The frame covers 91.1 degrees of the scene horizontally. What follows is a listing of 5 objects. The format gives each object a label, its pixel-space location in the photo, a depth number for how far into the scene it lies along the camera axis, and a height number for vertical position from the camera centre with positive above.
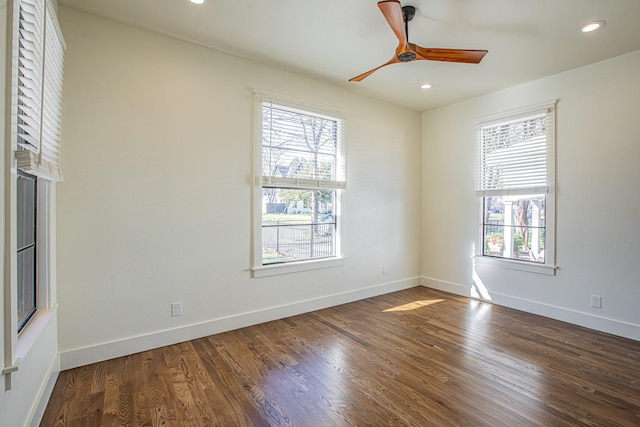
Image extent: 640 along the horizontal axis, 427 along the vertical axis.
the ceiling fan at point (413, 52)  2.27 +1.26
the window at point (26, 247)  1.87 -0.25
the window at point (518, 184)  3.74 +0.31
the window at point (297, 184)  3.51 +0.29
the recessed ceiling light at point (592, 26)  2.60 +1.54
